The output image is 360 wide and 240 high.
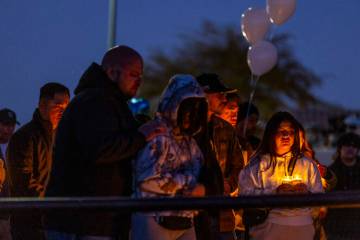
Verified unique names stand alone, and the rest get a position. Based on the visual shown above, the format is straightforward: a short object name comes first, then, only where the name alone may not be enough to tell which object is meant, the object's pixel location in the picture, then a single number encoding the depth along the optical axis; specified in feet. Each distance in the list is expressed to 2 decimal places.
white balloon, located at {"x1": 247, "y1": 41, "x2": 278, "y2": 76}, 41.55
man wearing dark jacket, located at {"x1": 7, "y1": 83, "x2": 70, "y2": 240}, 28.05
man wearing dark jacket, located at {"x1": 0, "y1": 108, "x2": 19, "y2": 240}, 29.73
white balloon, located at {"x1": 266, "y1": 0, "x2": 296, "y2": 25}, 41.31
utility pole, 47.06
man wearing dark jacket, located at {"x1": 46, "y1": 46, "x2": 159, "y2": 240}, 19.69
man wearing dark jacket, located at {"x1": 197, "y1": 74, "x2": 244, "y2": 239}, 27.57
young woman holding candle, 24.72
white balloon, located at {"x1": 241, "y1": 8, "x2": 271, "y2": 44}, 42.54
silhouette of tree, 140.92
